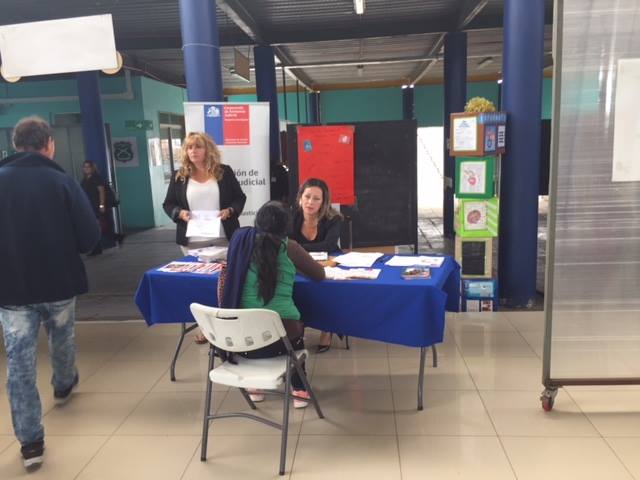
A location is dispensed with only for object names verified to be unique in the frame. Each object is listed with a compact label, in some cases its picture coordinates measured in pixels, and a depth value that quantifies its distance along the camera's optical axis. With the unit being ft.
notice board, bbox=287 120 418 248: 15.93
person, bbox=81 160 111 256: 22.52
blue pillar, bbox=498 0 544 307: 13.26
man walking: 7.58
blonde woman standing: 11.57
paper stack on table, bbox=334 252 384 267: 9.72
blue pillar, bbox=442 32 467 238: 25.29
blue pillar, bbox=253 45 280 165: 26.35
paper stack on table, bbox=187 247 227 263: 10.41
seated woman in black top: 10.91
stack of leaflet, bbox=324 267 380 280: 8.82
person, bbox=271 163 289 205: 23.00
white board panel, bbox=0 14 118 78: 11.30
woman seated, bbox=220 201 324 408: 7.82
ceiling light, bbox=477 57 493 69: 37.58
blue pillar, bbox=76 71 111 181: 24.63
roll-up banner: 13.19
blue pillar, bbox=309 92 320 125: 50.24
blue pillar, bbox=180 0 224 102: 13.42
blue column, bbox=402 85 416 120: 47.70
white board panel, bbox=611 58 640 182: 7.84
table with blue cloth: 8.34
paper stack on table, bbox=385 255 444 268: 9.53
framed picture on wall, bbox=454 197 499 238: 13.53
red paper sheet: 15.74
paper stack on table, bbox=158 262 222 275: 9.57
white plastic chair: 7.13
